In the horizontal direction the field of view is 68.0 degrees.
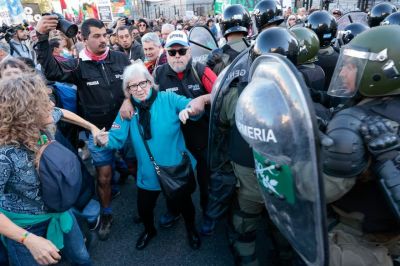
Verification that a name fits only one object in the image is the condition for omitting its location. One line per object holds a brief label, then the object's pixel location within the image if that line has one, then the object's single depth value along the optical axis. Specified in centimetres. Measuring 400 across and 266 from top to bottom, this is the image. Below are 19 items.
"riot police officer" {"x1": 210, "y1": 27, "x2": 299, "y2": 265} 198
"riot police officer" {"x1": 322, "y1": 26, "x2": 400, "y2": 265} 112
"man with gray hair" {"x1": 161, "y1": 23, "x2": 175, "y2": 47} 573
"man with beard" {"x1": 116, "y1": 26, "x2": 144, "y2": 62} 523
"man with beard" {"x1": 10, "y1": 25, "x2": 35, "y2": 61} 636
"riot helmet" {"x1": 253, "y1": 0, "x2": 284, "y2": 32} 373
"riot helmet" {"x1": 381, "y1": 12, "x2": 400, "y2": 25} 411
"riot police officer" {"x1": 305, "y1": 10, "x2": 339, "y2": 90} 338
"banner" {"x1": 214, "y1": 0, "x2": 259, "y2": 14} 1251
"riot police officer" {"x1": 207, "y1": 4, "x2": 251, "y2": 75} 328
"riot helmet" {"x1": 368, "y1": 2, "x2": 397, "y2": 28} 495
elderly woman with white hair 245
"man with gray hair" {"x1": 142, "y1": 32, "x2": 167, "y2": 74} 392
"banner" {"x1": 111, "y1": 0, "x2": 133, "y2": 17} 1818
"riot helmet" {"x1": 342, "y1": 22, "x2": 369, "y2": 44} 407
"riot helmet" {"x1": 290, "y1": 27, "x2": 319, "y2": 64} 275
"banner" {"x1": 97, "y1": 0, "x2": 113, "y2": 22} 985
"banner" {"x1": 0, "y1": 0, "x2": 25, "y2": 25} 1002
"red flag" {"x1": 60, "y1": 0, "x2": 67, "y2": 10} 1121
